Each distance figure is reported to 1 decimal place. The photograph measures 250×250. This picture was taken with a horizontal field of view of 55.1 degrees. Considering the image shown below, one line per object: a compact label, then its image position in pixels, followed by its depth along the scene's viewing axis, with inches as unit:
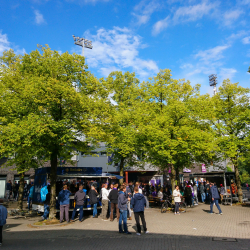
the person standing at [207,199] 835.3
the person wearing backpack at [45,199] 516.2
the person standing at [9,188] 967.7
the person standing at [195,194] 796.0
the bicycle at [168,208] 617.0
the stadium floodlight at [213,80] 2273.6
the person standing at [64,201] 472.7
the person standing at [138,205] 354.6
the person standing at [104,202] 523.8
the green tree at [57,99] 461.7
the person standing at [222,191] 779.4
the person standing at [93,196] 532.4
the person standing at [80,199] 493.6
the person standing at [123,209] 371.6
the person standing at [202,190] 849.4
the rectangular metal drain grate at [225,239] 321.0
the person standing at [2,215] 314.5
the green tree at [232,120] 761.0
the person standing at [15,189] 942.2
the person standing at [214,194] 565.0
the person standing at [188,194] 730.8
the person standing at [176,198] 566.0
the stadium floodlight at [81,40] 1657.6
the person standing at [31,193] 636.1
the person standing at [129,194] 515.3
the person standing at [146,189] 953.8
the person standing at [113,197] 494.2
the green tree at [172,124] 658.2
